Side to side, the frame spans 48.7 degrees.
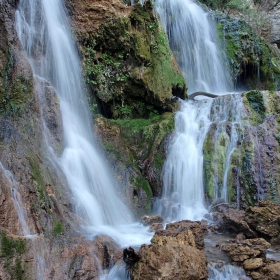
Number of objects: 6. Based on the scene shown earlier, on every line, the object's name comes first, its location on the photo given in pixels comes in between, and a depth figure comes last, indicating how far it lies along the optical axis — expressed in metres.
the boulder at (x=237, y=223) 6.15
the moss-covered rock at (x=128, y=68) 10.12
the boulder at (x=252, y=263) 4.62
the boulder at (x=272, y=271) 4.39
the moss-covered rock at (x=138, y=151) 8.41
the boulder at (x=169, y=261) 4.08
